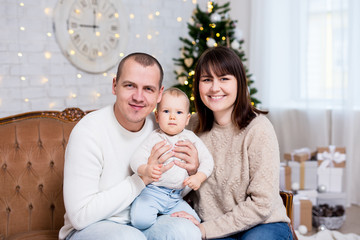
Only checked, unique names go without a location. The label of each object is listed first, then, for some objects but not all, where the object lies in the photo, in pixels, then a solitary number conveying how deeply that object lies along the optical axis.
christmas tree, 4.20
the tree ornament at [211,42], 4.04
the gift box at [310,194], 3.75
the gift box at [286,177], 3.74
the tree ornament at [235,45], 4.14
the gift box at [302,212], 3.56
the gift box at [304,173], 3.80
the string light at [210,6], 4.26
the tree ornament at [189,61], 4.28
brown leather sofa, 2.29
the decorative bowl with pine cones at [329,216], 3.58
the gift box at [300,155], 3.80
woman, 1.85
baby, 1.75
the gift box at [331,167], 3.82
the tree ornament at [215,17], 4.18
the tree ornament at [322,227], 3.48
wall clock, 4.11
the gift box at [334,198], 3.82
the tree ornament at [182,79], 4.35
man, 1.67
